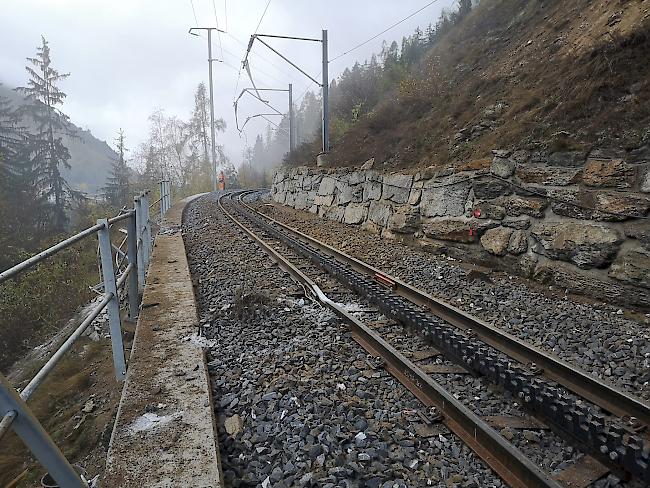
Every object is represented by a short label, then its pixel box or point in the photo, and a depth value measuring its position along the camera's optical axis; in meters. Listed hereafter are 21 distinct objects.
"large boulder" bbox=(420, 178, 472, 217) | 7.98
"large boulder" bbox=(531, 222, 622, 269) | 5.33
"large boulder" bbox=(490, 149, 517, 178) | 7.12
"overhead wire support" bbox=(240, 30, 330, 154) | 14.54
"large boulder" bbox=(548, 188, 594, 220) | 5.72
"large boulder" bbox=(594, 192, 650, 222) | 5.11
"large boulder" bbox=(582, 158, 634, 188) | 5.43
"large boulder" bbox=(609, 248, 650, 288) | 4.89
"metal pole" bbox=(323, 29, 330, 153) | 14.69
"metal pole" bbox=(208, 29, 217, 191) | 33.94
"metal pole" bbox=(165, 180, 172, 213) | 16.70
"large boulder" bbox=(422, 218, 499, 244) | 7.41
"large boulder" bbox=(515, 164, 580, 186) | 6.11
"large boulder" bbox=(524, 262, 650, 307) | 5.00
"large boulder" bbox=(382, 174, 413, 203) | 9.84
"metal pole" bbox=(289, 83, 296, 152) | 26.36
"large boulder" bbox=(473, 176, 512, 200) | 7.15
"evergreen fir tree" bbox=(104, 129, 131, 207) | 39.47
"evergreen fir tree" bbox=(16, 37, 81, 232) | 33.31
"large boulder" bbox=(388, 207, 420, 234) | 9.29
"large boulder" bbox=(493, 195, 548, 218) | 6.41
